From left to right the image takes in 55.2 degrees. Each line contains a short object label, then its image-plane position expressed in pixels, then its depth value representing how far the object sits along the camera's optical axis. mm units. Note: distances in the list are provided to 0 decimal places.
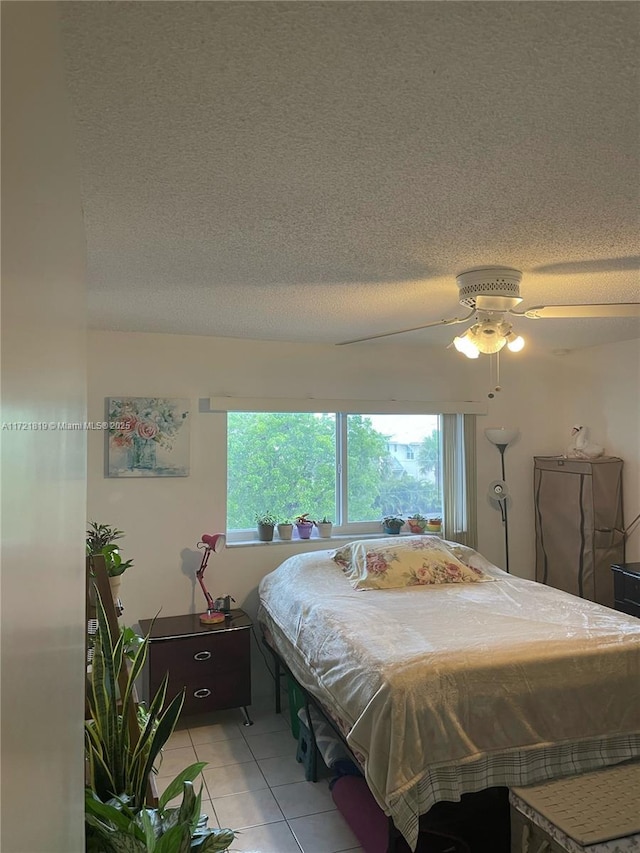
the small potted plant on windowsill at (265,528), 3895
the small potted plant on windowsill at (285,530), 3962
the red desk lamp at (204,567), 3565
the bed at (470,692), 2078
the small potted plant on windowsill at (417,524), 4250
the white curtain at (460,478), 4352
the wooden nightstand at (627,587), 3484
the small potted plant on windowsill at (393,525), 4176
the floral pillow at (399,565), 3445
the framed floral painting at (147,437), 3582
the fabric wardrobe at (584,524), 3916
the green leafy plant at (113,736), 1665
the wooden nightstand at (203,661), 3348
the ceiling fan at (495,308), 2285
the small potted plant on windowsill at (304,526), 4012
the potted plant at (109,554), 2074
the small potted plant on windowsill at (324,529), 4070
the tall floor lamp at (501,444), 4305
